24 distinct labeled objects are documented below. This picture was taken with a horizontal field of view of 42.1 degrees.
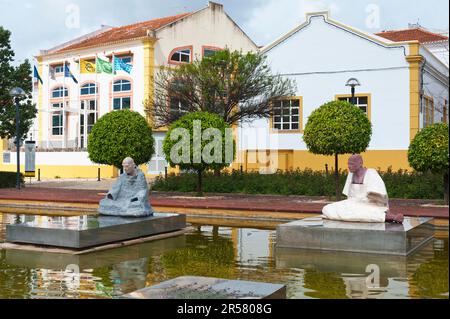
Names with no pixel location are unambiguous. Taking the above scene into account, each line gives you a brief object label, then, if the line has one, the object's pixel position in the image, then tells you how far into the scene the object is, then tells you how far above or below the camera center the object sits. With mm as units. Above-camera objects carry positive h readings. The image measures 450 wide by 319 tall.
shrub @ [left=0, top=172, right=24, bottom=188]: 26706 -873
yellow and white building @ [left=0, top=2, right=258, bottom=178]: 35375 +5277
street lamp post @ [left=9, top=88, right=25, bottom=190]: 23859 +2487
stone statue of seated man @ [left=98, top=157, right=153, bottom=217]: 11656 -709
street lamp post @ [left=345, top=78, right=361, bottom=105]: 20297 +2679
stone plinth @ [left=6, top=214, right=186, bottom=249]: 9961 -1266
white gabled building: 26391 +3309
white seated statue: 10039 -696
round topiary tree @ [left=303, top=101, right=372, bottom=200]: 17688 +883
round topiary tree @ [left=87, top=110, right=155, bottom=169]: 20172 +722
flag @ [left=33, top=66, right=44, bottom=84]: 36094 +5342
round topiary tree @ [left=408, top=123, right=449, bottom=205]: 16203 +225
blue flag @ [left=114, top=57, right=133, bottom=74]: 33844 +5500
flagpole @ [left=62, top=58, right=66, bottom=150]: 38781 +2474
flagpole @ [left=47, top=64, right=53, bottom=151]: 39719 +3645
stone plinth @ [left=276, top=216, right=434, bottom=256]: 9398 -1286
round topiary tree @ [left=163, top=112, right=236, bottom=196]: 18875 +551
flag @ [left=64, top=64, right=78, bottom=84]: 36031 +5398
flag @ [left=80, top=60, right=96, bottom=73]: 35500 +5653
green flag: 34344 +5520
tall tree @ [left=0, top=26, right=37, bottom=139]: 28547 +3554
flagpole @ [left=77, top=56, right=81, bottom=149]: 37706 +3785
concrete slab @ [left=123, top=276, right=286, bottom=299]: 5302 -1228
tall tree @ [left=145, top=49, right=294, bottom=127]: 23703 +2891
